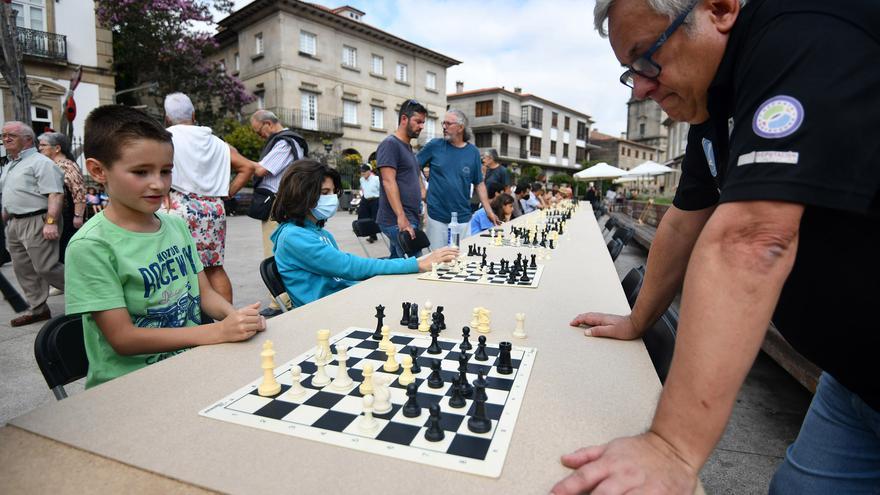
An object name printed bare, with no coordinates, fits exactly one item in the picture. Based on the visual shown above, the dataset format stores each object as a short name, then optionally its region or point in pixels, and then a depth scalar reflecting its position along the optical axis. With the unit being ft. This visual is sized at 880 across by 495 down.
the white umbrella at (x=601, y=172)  66.03
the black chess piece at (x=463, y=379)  3.59
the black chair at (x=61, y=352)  4.62
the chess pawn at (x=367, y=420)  3.09
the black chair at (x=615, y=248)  13.16
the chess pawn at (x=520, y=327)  4.95
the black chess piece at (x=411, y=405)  3.26
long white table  2.58
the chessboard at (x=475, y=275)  7.74
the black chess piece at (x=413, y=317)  5.36
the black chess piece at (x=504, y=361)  4.03
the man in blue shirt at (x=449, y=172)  15.24
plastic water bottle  14.87
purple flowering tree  54.29
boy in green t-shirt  4.82
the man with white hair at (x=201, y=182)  10.87
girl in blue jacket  8.07
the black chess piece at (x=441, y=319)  5.26
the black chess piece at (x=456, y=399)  3.41
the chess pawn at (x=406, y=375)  3.82
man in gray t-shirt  13.64
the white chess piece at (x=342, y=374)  3.72
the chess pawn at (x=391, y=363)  4.12
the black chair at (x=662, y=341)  4.61
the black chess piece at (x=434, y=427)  2.96
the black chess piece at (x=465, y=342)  4.63
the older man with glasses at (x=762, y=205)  2.26
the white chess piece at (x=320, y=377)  3.79
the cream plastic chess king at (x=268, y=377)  3.58
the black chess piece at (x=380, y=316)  5.19
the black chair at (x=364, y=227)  18.30
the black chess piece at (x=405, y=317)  5.45
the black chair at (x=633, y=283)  7.21
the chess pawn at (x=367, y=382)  3.45
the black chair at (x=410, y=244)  13.10
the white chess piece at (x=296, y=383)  3.59
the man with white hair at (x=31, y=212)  13.35
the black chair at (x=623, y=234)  15.78
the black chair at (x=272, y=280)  8.43
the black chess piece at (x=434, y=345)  4.57
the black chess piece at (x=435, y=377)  3.74
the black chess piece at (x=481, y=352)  4.37
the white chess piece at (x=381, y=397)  3.32
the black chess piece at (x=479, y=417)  3.05
